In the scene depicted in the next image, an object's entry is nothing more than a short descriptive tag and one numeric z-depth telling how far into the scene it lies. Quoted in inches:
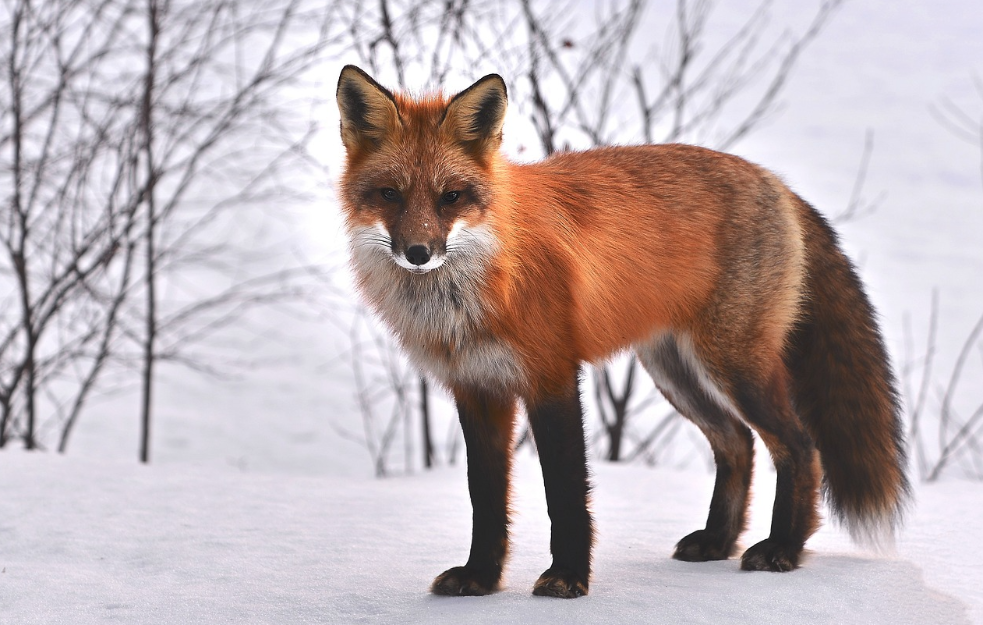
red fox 220.4
